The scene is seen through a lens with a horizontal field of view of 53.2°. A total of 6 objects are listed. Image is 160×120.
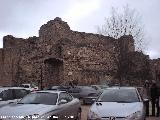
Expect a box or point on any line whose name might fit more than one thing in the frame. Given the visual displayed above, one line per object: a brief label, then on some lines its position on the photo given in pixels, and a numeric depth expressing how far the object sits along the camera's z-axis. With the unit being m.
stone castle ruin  17.15
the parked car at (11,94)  6.91
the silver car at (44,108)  5.03
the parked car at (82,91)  12.09
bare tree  14.76
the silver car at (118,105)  5.11
